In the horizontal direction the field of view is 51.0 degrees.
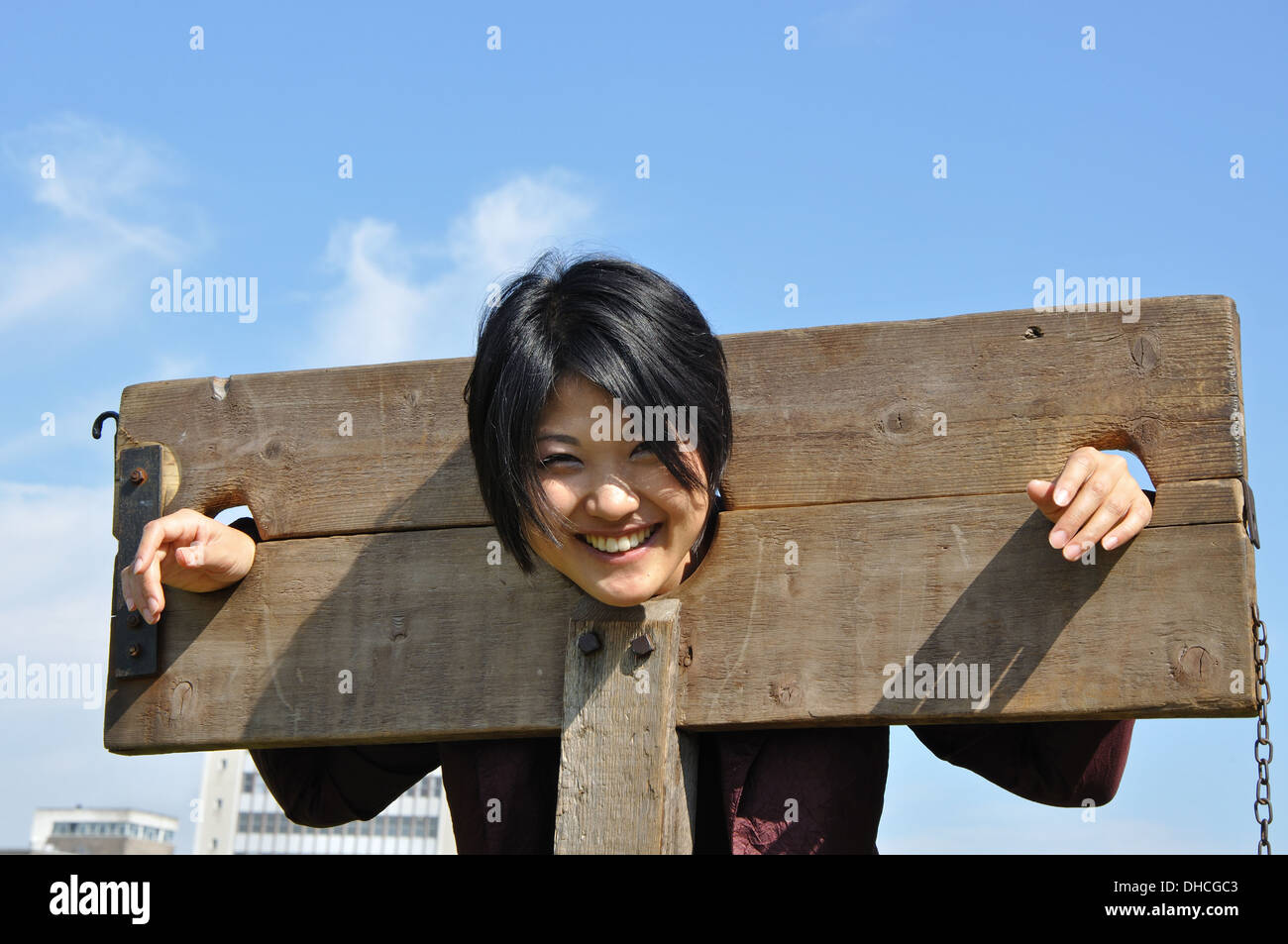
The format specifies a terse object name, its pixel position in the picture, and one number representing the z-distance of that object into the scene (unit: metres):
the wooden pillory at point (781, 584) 2.85
